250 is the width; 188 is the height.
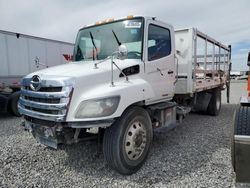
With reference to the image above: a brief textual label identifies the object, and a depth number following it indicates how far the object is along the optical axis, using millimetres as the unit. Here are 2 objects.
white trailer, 8297
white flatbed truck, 3027
